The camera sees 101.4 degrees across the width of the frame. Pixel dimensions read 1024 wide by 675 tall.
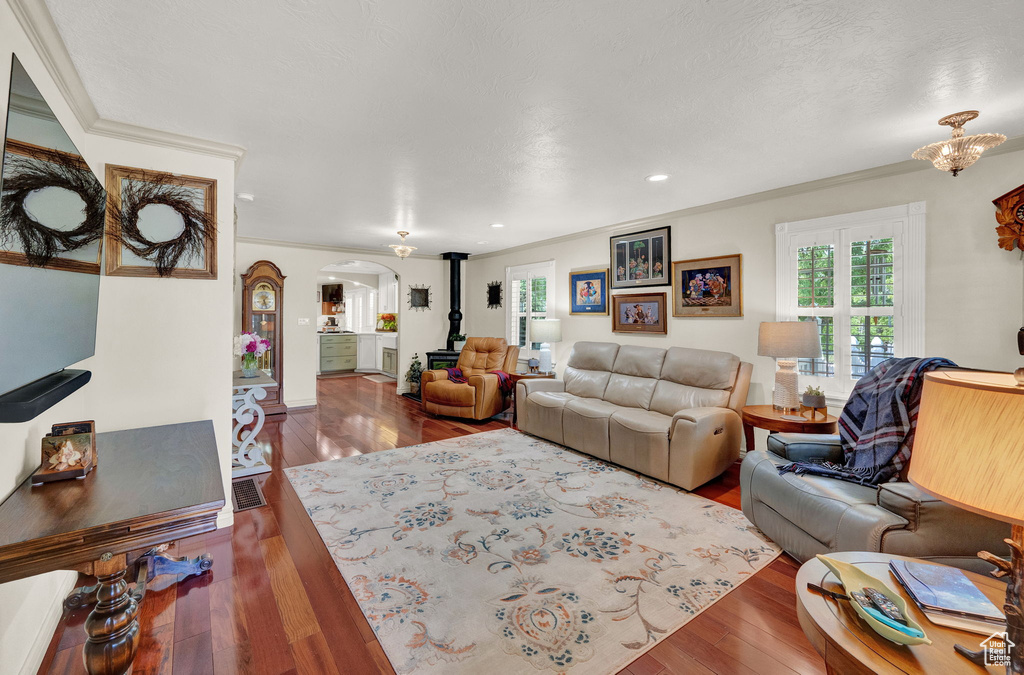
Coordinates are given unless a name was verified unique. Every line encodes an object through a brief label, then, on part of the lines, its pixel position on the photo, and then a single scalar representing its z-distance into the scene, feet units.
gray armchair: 5.74
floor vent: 9.89
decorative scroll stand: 11.53
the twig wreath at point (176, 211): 7.59
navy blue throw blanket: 7.09
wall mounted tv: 3.70
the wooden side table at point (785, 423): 9.50
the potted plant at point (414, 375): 23.80
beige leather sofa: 10.80
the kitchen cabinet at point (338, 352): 31.91
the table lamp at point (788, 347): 10.04
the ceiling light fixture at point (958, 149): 6.83
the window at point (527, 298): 19.72
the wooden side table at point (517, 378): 16.58
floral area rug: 5.76
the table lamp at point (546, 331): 17.93
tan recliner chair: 18.01
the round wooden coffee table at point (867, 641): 3.04
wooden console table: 3.58
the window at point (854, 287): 9.62
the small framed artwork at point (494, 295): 22.81
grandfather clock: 18.89
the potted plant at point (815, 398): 10.05
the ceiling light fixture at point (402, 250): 16.63
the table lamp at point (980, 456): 2.40
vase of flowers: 12.66
